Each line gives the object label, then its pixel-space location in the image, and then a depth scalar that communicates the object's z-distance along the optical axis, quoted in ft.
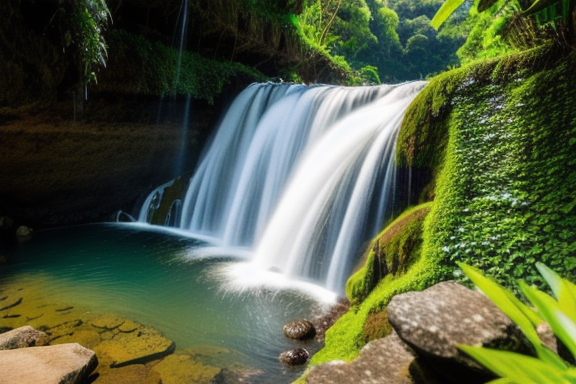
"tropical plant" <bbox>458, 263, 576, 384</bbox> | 2.65
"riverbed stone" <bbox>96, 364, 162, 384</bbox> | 9.13
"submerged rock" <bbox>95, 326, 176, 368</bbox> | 10.01
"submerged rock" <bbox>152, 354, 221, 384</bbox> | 9.28
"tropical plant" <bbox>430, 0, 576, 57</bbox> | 9.10
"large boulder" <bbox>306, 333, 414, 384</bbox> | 5.54
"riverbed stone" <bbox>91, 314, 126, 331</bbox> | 11.88
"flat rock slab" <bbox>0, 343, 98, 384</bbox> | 8.20
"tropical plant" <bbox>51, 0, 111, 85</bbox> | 17.21
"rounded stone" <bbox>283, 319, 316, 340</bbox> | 11.26
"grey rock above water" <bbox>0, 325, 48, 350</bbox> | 10.10
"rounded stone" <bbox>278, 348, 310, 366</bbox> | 9.98
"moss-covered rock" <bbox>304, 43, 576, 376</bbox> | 8.00
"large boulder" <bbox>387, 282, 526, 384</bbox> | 4.54
